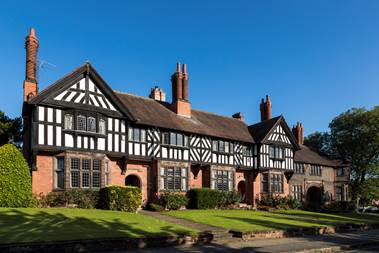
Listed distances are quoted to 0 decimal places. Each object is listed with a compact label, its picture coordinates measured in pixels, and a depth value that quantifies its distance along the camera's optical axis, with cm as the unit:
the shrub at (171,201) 2689
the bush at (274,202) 3478
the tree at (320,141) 5734
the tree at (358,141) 4706
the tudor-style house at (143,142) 2277
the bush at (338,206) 3935
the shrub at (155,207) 2579
